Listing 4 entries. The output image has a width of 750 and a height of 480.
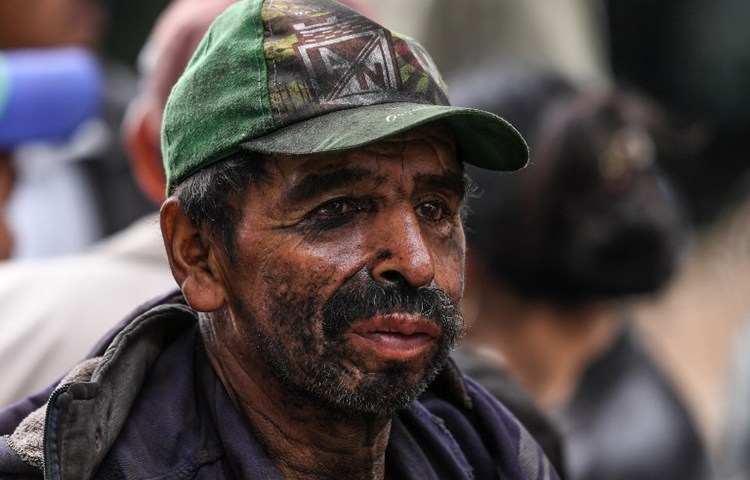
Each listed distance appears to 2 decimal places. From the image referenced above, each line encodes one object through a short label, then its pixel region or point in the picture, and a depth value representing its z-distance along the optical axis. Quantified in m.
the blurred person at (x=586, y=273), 10.11
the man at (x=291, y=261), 5.05
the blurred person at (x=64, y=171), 11.01
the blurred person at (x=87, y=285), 7.77
